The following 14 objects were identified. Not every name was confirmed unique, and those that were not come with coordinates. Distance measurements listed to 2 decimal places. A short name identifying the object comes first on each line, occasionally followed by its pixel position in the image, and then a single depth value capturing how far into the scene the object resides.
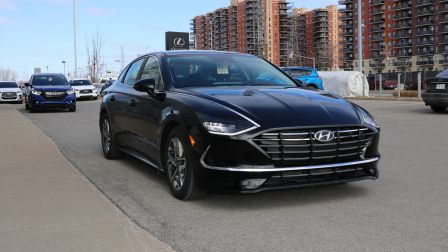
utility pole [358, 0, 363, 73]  30.48
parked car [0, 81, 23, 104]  29.61
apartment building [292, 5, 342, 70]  129.25
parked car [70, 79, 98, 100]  32.97
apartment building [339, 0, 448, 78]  124.23
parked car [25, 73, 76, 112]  20.45
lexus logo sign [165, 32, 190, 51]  34.06
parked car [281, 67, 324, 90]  22.38
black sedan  4.75
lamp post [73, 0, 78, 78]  51.38
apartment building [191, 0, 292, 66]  121.06
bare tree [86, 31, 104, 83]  66.47
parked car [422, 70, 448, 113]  14.90
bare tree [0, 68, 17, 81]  139.45
